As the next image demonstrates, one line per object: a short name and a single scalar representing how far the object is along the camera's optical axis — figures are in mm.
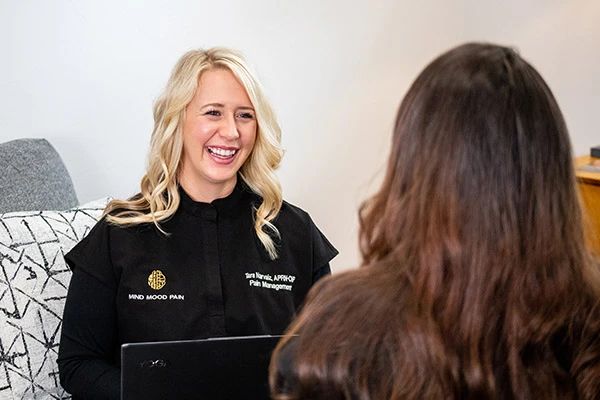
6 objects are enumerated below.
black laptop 1506
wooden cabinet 2885
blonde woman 1860
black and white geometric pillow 1887
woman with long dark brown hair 960
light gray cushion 2119
